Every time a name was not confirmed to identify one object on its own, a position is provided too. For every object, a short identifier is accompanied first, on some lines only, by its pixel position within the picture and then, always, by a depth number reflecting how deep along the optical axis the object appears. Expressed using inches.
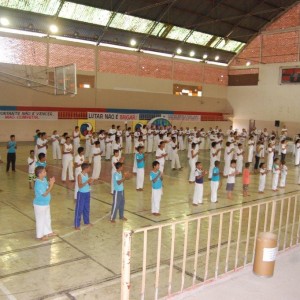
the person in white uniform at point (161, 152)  519.8
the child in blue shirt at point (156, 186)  374.3
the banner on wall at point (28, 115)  892.0
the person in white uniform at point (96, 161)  520.1
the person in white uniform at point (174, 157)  655.9
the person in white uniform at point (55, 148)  706.2
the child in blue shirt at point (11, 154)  564.7
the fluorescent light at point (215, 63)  1313.2
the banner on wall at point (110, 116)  1031.6
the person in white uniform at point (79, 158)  415.4
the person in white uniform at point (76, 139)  705.2
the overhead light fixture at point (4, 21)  832.2
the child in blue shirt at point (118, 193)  341.3
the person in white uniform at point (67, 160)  504.1
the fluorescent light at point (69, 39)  946.7
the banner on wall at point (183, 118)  1201.9
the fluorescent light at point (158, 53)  1138.3
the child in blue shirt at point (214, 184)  437.7
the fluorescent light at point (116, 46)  1038.8
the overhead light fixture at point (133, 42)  1067.9
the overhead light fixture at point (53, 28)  898.7
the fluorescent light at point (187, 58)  1215.3
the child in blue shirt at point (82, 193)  324.5
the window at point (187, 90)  1225.5
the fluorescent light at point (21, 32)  860.2
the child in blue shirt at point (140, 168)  485.4
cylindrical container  219.9
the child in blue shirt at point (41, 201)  292.2
